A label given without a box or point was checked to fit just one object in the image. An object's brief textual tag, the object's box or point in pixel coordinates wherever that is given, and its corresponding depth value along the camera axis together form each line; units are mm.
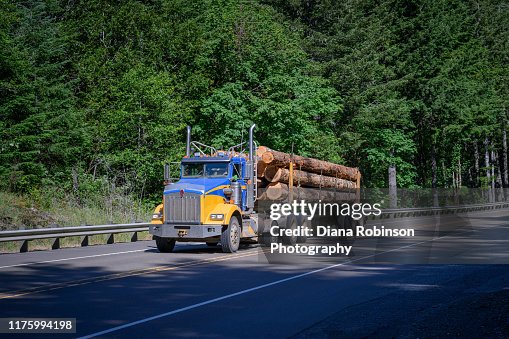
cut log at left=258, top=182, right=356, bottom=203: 22562
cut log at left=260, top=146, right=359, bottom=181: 22430
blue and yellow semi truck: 19516
